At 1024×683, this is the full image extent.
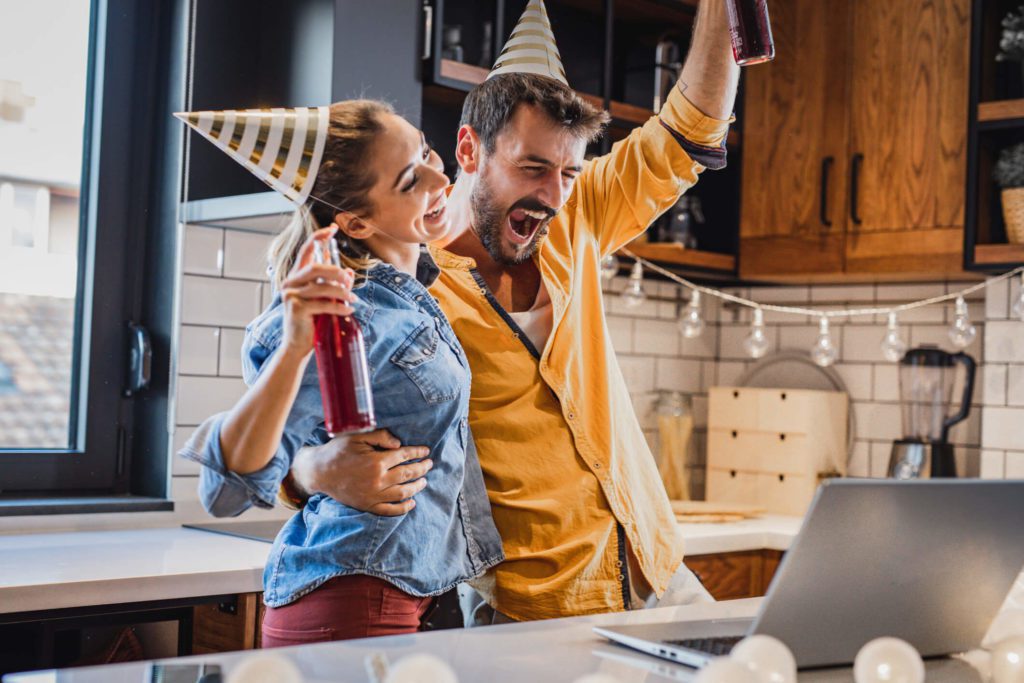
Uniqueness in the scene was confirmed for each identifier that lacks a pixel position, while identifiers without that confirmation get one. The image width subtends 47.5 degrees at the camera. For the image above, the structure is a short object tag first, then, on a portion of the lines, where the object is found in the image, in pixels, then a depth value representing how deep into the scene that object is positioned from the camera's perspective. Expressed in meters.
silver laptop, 1.00
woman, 1.19
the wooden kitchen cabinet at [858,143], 3.01
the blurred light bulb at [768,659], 0.87
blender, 3.10
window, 2.43
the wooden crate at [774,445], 3.33
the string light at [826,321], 2.92
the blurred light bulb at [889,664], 0.92
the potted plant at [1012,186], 2.89
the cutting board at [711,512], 3.00
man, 1.57
